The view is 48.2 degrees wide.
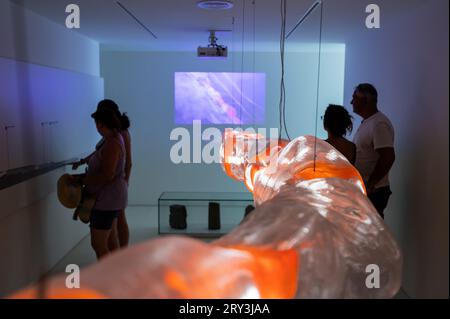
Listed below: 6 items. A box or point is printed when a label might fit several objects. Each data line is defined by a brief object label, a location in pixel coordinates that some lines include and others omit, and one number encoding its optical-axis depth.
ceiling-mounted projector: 5.48
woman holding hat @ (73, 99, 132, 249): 4.02
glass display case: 5.67
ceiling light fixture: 3.64
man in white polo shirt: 3.38
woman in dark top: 3.21
